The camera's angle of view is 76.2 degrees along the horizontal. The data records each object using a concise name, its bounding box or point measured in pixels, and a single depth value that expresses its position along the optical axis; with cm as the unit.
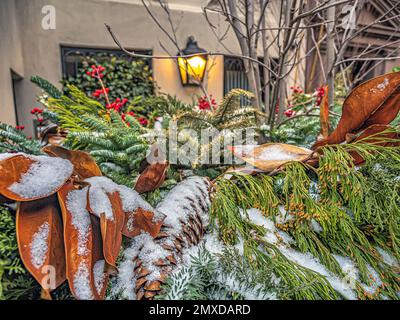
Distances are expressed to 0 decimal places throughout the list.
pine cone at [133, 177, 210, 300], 32
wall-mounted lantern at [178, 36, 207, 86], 230
